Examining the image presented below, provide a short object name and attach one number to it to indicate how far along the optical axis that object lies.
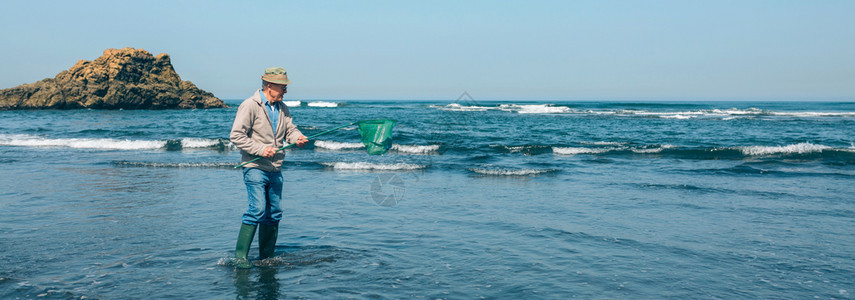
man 4.72
